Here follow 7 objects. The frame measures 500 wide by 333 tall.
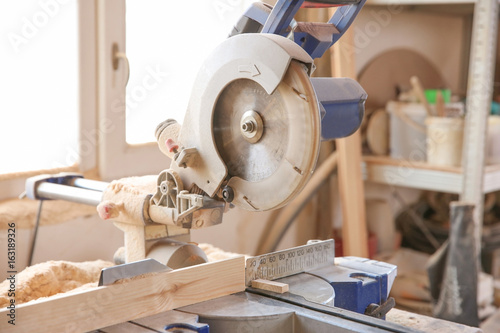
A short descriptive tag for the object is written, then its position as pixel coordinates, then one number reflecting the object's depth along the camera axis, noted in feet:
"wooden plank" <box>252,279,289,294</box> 7.58
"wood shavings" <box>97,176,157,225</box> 7.83
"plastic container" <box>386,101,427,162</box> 12.77
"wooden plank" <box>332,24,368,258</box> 12.27
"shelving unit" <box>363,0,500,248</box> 11.28
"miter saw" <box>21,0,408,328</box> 7.13
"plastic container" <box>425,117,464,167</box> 11.97
